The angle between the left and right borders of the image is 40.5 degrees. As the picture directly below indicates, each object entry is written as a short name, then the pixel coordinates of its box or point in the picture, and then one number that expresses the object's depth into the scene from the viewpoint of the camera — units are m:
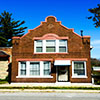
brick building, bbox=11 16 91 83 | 17.14
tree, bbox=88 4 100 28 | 10.12
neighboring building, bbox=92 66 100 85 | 17.28
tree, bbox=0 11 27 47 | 44.06
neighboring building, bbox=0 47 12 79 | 21.47
